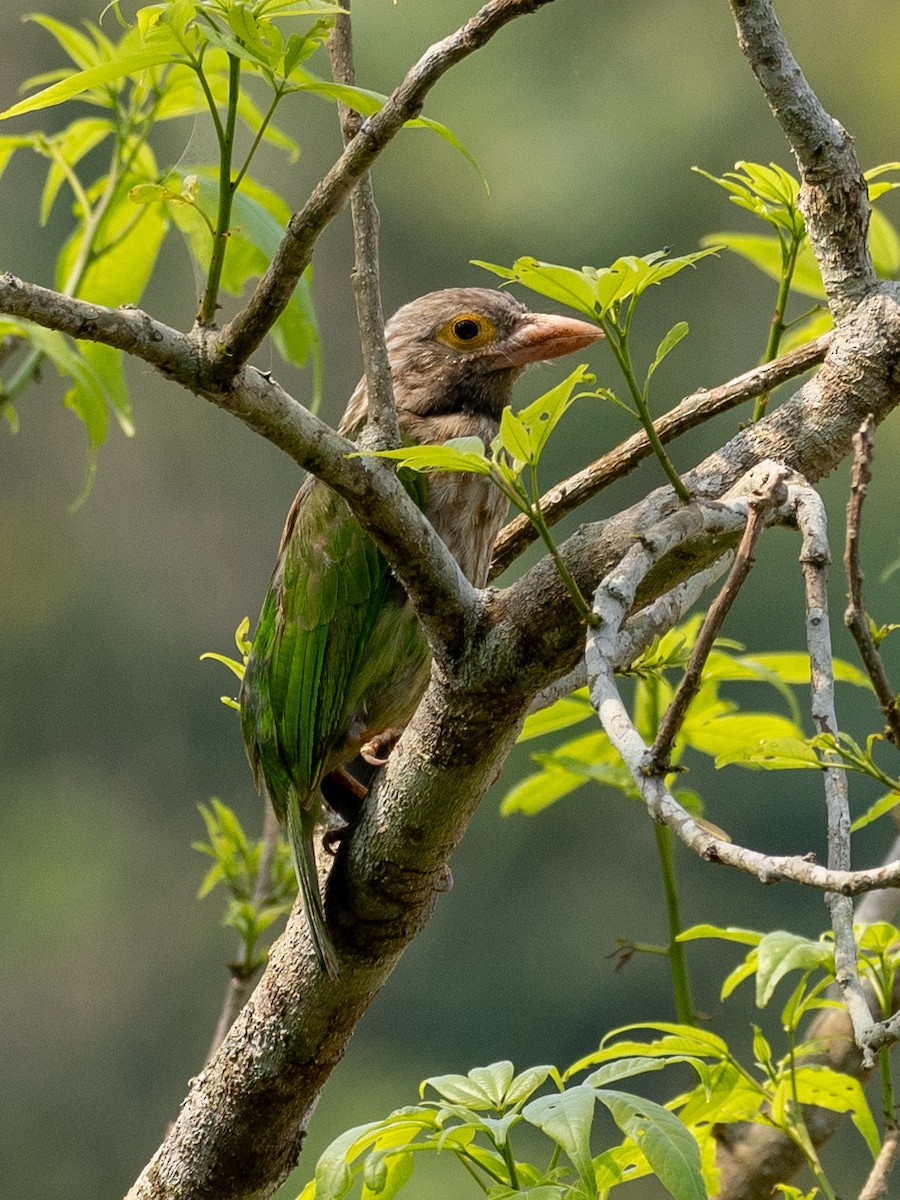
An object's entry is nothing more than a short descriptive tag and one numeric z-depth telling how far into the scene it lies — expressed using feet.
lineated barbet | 24.43
